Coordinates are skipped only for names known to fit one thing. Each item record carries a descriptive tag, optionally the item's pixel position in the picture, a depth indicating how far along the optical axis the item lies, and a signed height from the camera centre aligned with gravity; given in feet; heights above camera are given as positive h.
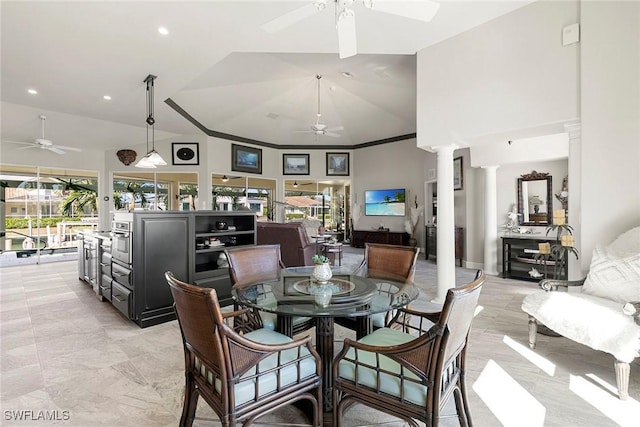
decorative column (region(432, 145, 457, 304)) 13.07 -0.68
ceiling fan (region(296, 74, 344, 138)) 20.43 +5.69
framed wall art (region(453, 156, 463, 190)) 21.89 +2.64
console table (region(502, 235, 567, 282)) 17.16 -2.85
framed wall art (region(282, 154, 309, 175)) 31.19 +4.80
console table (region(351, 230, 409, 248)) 26.84 -2.59
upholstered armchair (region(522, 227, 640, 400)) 6.60 -2.51
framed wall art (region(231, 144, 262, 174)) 27.37 +4.87
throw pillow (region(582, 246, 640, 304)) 7.90 -1.85
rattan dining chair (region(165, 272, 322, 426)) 4.20 -2.49
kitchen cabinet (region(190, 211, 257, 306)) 12.12 -1.35
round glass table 5.40 -1.79
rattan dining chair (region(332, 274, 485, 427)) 4.26 -2.54
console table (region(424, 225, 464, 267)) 21.56 -2.49
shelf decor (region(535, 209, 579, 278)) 10.10 -1.32
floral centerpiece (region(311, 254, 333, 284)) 7.05 -1.43
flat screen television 28.04 +0.74
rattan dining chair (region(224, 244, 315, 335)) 7.55 -1.63
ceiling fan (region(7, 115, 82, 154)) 17.43 +3.98
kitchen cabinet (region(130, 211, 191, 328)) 10.32 -1.73
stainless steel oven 10.48 -1.12
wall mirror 18.29 +0.63
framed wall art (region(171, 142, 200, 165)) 25.12 +4.85
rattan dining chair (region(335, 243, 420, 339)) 7.55 -1.66
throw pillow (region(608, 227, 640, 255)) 8.29 -0.98
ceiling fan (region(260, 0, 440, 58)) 7.28 +5.00
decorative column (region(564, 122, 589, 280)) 9.87 +0.72
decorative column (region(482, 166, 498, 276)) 19.04 -0.82
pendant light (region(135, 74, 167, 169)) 13.80 +2.41
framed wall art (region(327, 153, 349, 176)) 31.65 +4.86
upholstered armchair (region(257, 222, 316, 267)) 16.44 -1.75
